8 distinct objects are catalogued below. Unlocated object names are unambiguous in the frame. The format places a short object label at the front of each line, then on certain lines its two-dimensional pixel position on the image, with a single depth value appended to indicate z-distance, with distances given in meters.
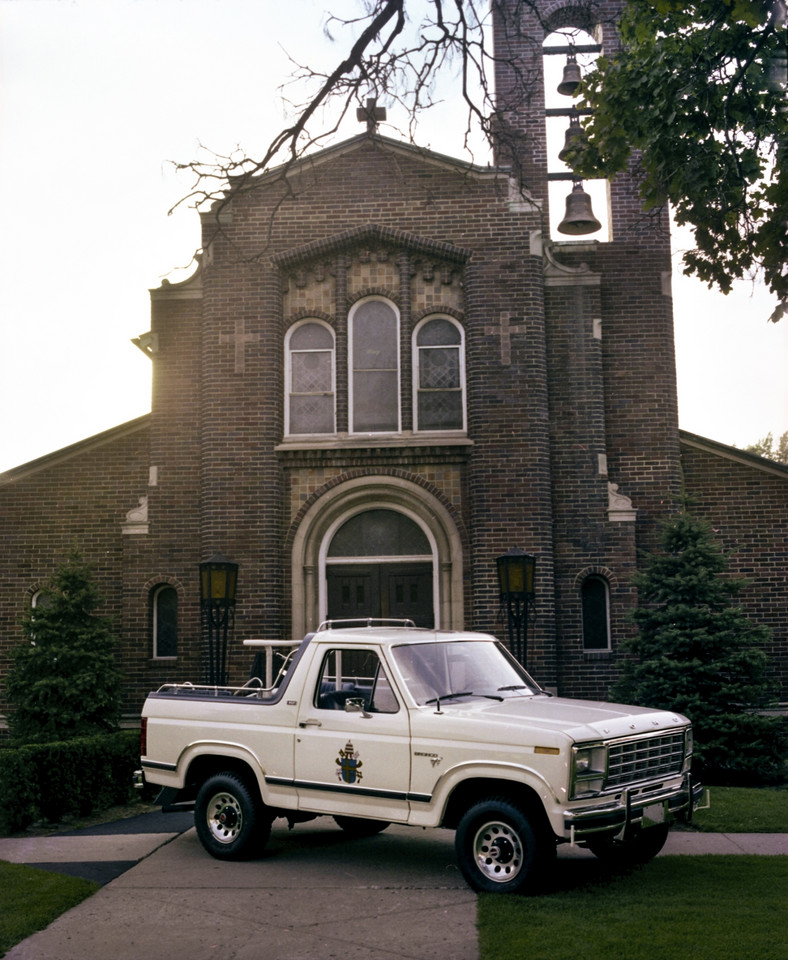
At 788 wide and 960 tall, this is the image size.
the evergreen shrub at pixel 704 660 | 13.25
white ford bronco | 7.09
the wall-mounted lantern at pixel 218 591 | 14.70
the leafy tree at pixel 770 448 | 59.22
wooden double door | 16.64
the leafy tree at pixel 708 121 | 8.58
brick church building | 16.30
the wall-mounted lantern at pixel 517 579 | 14.51
